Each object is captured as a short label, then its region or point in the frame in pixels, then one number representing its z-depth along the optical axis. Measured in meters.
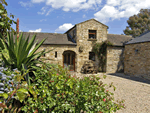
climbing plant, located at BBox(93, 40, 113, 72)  11.69
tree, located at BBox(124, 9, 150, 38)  21.49
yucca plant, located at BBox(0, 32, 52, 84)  2.65
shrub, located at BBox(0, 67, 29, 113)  1.84
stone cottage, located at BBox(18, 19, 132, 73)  11.01
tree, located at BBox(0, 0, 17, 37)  3.43
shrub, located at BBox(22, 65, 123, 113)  2.38
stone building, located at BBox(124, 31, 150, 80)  8.65
